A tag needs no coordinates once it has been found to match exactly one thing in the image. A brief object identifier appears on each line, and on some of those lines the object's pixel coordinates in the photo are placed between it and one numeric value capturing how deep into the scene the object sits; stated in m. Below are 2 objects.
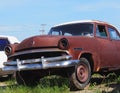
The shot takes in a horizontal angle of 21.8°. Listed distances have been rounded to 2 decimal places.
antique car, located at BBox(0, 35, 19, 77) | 10.55
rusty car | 6.99
